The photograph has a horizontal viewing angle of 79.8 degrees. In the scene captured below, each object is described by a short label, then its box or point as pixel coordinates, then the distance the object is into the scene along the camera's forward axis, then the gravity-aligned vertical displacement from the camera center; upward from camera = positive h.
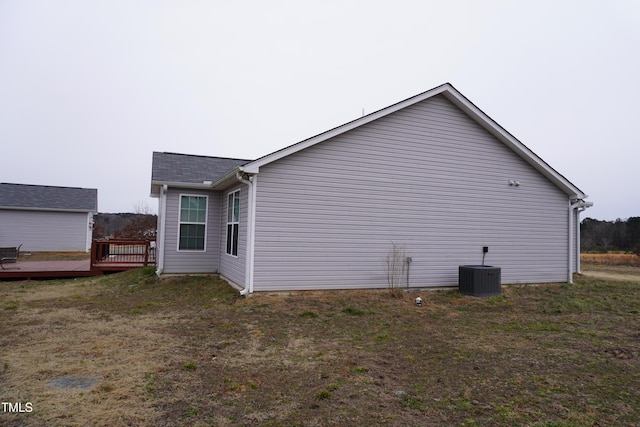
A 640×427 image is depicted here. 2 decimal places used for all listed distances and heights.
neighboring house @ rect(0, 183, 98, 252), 22.61 +0.37
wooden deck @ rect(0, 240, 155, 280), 12.75 -1.55
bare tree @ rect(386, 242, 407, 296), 9.86 -0.81
